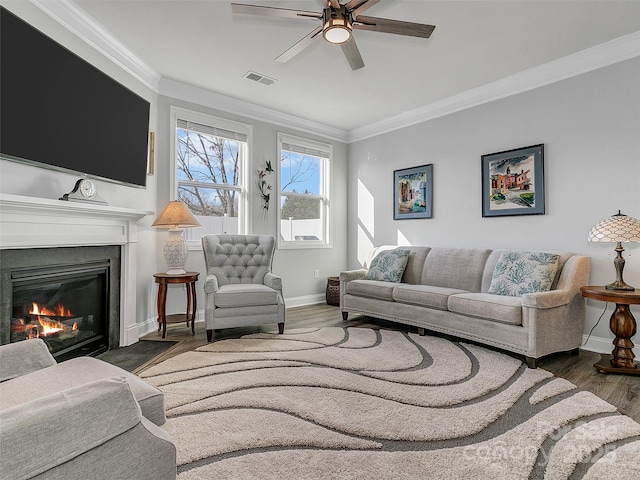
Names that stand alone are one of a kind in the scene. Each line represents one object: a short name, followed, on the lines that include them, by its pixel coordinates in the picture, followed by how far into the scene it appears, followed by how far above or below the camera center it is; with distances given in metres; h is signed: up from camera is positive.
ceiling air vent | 3.68 +1.78
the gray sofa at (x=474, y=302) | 2.75 -0.49
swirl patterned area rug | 1.50 -0.90
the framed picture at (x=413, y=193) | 4.56 +0.73
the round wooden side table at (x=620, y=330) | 2.59 -0.63
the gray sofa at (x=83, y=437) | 0.71 -0.42
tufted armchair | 3.29 -0.38
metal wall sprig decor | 4.66 +0.79
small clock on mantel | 2.59 +0.41
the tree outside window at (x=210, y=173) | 4.12 +0.89
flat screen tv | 2.13 +0.98
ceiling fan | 2.06 +1.36
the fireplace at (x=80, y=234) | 2.17 +0.10
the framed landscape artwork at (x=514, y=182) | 3.56 +0.68
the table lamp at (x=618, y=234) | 2.60 +0.10
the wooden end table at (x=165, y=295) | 3.44 -0.48
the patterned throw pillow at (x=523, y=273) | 3.04 -0.23
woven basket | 5.05 -0.63
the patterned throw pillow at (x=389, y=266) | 4.13 -0.22
